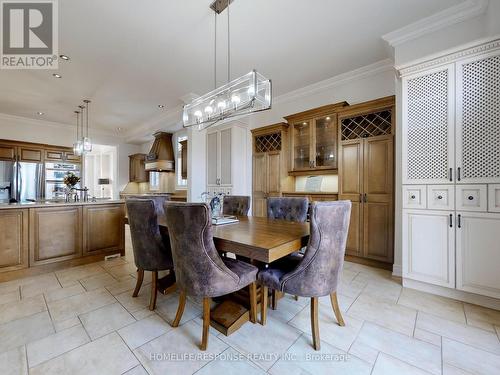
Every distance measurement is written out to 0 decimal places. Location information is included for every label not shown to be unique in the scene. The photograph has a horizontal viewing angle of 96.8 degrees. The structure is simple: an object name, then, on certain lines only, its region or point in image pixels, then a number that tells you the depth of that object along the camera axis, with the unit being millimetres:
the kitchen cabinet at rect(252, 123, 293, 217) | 4016
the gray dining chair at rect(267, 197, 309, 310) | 2639
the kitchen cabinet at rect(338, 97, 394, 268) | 2914
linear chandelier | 1952
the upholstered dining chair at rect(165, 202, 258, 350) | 1410
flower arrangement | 3738
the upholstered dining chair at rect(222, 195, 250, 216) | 3037
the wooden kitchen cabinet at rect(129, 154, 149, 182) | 7129
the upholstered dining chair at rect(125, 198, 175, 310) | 1969
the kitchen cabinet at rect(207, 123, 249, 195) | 4305
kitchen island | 2650
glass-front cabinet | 3451
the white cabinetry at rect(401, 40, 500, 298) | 2014
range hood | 6117
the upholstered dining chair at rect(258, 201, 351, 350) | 1474
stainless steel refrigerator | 5051
